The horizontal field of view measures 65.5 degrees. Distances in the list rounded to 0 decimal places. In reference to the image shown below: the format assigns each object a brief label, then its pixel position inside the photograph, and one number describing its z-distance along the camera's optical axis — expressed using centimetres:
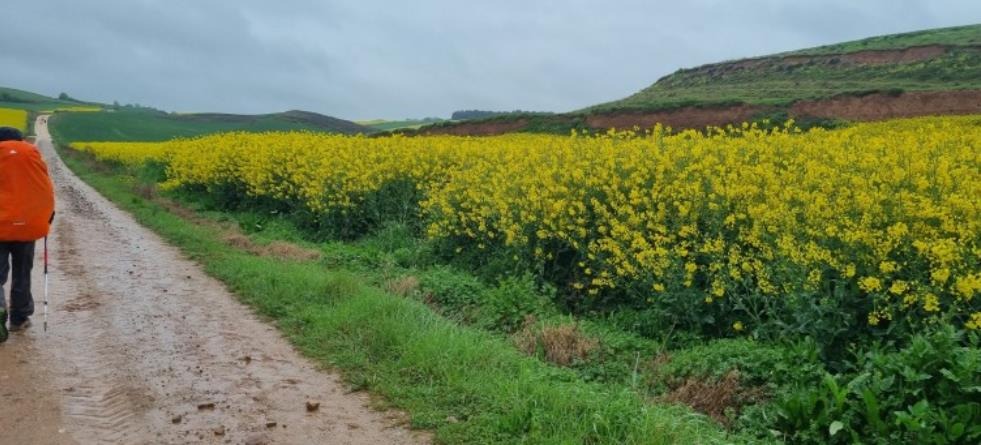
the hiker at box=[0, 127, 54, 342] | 631
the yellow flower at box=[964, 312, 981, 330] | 430
